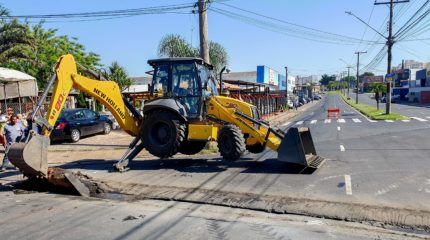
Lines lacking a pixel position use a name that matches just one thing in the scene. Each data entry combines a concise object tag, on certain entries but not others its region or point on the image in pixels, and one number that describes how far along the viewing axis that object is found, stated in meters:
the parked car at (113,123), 24.10
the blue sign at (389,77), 33.44
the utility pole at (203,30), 17.02
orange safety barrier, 38.08
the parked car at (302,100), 80.66
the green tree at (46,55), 31.55
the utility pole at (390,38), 34.38
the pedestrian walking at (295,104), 59.81
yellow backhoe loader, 11.26
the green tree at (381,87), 56.88
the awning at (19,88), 22.38
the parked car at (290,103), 62.61
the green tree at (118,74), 48.09
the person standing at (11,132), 12.35
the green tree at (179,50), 47.17
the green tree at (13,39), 24.97
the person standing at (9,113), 12.88
